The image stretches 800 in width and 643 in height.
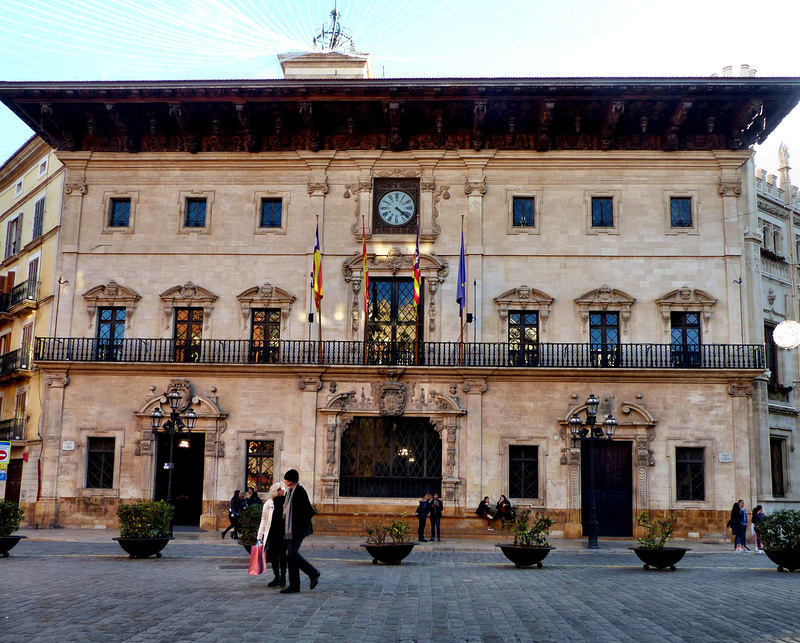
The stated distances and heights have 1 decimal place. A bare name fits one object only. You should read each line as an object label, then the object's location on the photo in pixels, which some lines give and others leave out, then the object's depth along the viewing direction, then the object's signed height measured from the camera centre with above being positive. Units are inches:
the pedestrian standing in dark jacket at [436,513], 1063.0 -59.8
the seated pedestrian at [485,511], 1096.8 -58.1
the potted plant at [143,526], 758.5 -58.7
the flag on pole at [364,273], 1155.3 +243.3
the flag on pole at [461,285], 1131.3 +222.3
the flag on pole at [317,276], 1139.9 +232.1
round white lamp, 1248.2 +187.8
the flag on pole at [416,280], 1119.0 +226.0
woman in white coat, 560.4 -46.4
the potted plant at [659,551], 706.8 -66.9
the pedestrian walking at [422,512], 1050.1 -58.3
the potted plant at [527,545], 723.4 -65.3
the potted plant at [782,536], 700.0 -53.0
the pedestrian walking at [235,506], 1052.5 -55.5
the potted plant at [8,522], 762.2 -57.8
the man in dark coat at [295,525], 532.4 -39.4
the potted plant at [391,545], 730.8 -68.2
